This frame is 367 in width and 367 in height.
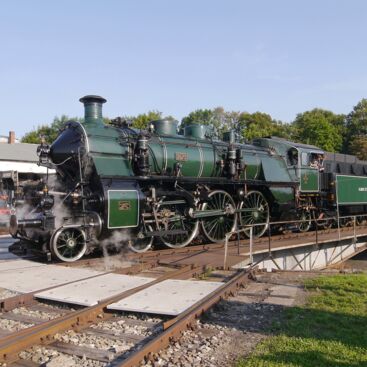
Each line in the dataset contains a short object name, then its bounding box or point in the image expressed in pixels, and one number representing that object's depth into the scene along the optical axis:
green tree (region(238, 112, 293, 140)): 60.50
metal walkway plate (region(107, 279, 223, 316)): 5.46
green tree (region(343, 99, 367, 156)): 64.44
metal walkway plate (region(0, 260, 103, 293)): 6.93
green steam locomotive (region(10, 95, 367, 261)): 9.28
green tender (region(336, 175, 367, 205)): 16.86
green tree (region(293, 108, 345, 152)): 59.69
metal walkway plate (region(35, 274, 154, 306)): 5.93
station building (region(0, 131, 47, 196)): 36.88
